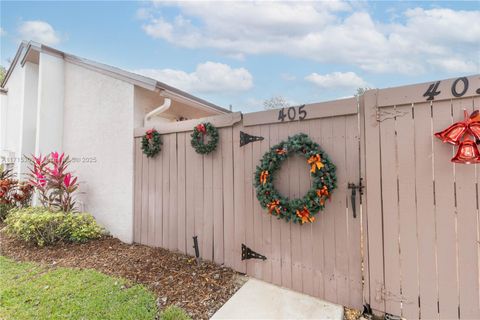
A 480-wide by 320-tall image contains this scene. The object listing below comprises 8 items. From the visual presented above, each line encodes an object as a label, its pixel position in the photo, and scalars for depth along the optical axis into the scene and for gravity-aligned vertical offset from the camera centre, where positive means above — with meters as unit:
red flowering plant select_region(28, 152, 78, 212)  4.75 -0.20
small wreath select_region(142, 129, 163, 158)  4.04 +0.49
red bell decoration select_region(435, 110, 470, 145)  1.90 +0.31
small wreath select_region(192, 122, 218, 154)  3.38 +0.49
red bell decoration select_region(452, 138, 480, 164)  1.83 +0.13
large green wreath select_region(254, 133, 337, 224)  2.43 -0.11
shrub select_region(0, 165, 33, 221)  5.92 -0.53
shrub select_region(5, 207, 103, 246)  4.22 -0.97
